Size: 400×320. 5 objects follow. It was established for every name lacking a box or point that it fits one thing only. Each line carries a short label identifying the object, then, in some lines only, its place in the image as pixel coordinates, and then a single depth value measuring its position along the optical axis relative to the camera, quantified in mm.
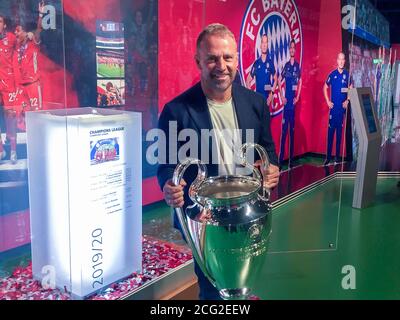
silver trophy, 1147
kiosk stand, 4195
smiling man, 1358
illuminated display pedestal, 1935
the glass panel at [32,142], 2080
